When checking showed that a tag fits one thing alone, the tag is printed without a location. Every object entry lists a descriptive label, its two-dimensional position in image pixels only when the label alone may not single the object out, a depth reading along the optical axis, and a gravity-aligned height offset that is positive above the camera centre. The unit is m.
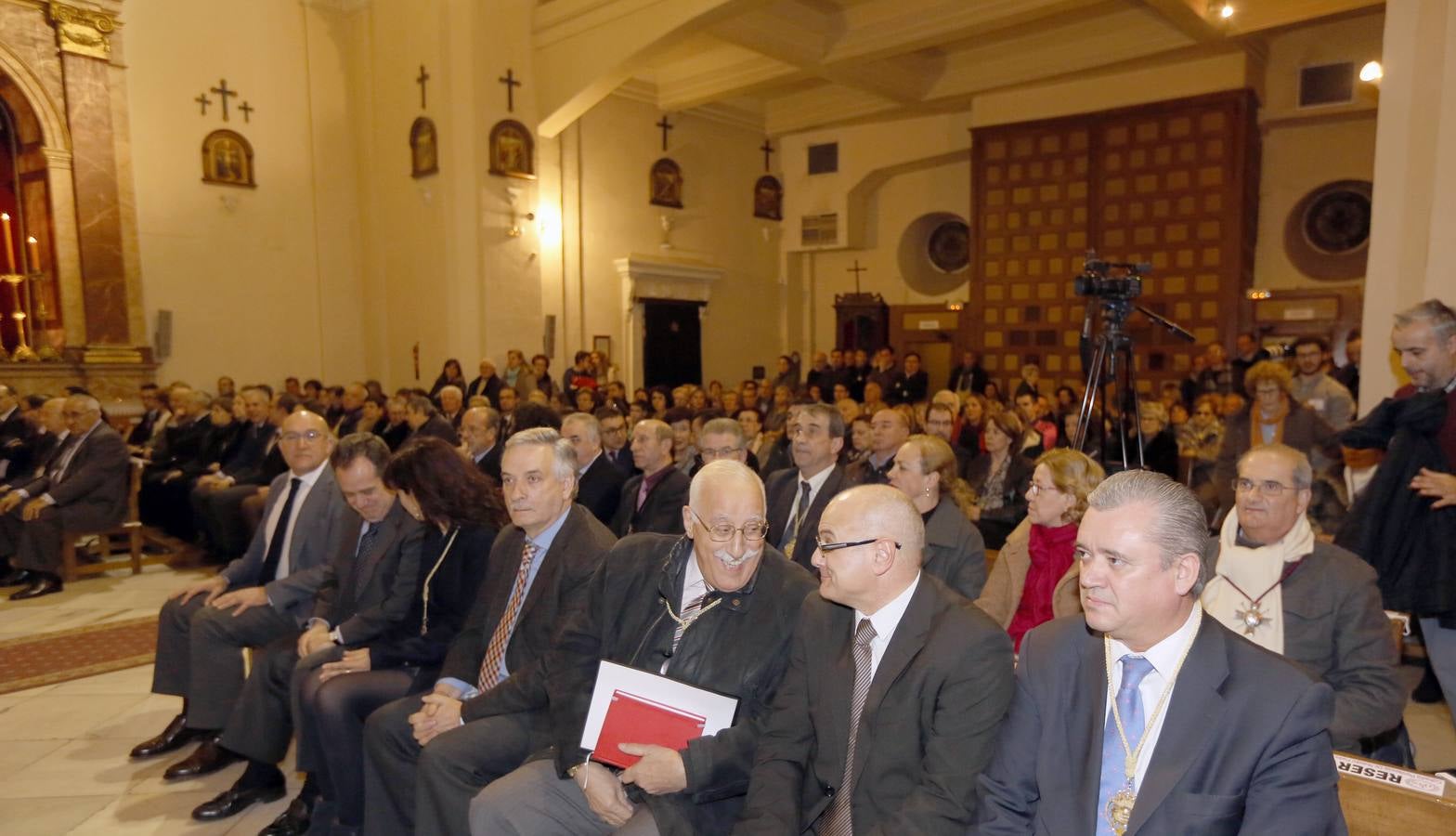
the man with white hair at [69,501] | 5.67 -1.16
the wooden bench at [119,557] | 5.91 -1.61
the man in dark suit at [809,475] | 3.69 -0.64
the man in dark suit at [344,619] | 2.90 -1.02
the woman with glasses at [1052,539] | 2.66 -0.68
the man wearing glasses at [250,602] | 3.30 -1.09
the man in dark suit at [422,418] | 6.25 -0.67
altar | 9.23 +1.43
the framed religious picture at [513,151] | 10.05 +2.17
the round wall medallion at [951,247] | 13.34 +1.34
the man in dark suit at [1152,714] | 1.31 -0.64
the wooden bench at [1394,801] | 1.60 -0.92
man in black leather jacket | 2.00 -0.85
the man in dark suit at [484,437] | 5.44 -0.68
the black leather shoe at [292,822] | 2.80 -1.64
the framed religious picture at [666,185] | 12.63 +2.21
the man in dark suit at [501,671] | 2.35 -1.05
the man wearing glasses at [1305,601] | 2.05 -0.70
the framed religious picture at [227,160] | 10.48 +2.17
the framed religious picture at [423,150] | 10.28 +2.24
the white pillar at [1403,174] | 4.25 +0.81
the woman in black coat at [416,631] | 2.67 -1.01
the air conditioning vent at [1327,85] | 10.07 +2.97
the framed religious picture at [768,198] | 14.02 +2.22
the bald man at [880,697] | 1.66 -0.76
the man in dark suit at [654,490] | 4.05 -0.79
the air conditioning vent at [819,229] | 13.80 +1.67
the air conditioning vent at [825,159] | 13.76 +2.82
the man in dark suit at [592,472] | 4.35 -0.74
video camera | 3.61 +0.21
